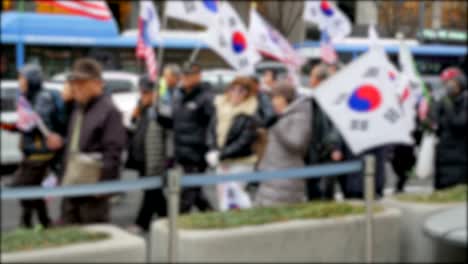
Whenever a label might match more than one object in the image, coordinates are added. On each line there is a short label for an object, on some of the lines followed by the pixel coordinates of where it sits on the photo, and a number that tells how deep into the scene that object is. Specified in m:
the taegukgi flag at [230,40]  17.44
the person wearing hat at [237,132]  14.15
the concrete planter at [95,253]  9.30
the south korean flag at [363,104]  10.59
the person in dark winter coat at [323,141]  14.45
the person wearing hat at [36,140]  14.25
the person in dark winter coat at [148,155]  15.40
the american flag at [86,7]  18.59
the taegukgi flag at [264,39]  19.70
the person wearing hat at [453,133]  15.92
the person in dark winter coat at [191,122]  15.77
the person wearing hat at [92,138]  11.36
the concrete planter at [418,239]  12.31
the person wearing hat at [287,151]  12.83
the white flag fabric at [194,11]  17.14
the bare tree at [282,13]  69.87
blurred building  42.00
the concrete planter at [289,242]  10.27
